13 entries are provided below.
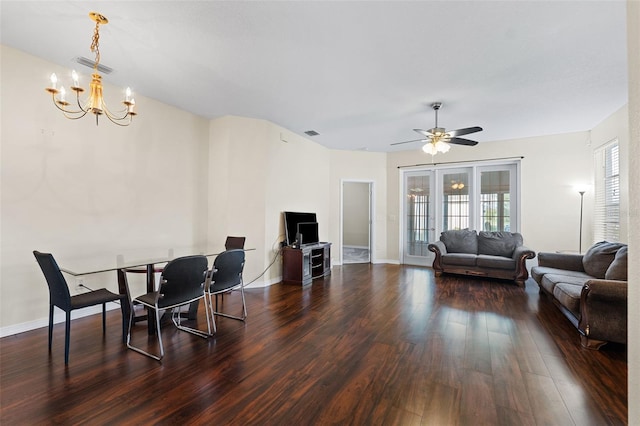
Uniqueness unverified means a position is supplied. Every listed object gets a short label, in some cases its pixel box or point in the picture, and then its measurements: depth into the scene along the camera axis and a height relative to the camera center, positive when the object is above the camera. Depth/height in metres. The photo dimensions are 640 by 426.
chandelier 2.22 +1.04
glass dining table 2.79 -0.59
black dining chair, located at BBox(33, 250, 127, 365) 2.38 -0.77
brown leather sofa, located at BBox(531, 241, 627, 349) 2.63 -0.80
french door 6.33 +0.34
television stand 5.14 -0.90
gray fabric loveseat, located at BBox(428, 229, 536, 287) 5.20 -0.75
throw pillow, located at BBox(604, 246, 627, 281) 3.21 -0.58
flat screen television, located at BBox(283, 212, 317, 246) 5.45 -0.16
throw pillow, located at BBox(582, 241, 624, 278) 3.72 -0.55
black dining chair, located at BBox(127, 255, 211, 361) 2.50 -0.66
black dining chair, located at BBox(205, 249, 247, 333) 3.04 -0.64
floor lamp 5.39 +0.31
